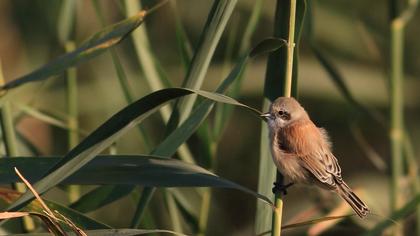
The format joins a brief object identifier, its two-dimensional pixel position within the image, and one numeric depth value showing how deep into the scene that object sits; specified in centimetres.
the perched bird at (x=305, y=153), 555
